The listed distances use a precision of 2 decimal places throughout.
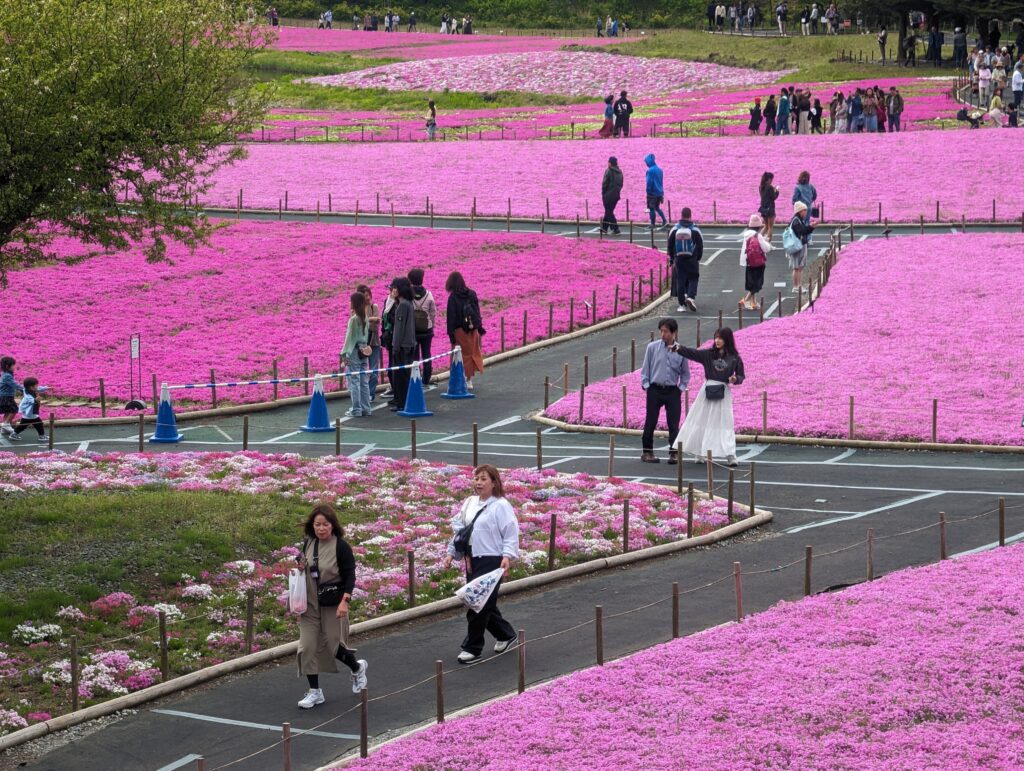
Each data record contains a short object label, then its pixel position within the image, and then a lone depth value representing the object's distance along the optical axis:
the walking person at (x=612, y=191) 47.00
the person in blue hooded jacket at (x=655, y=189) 47.78
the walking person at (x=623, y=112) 67.03
